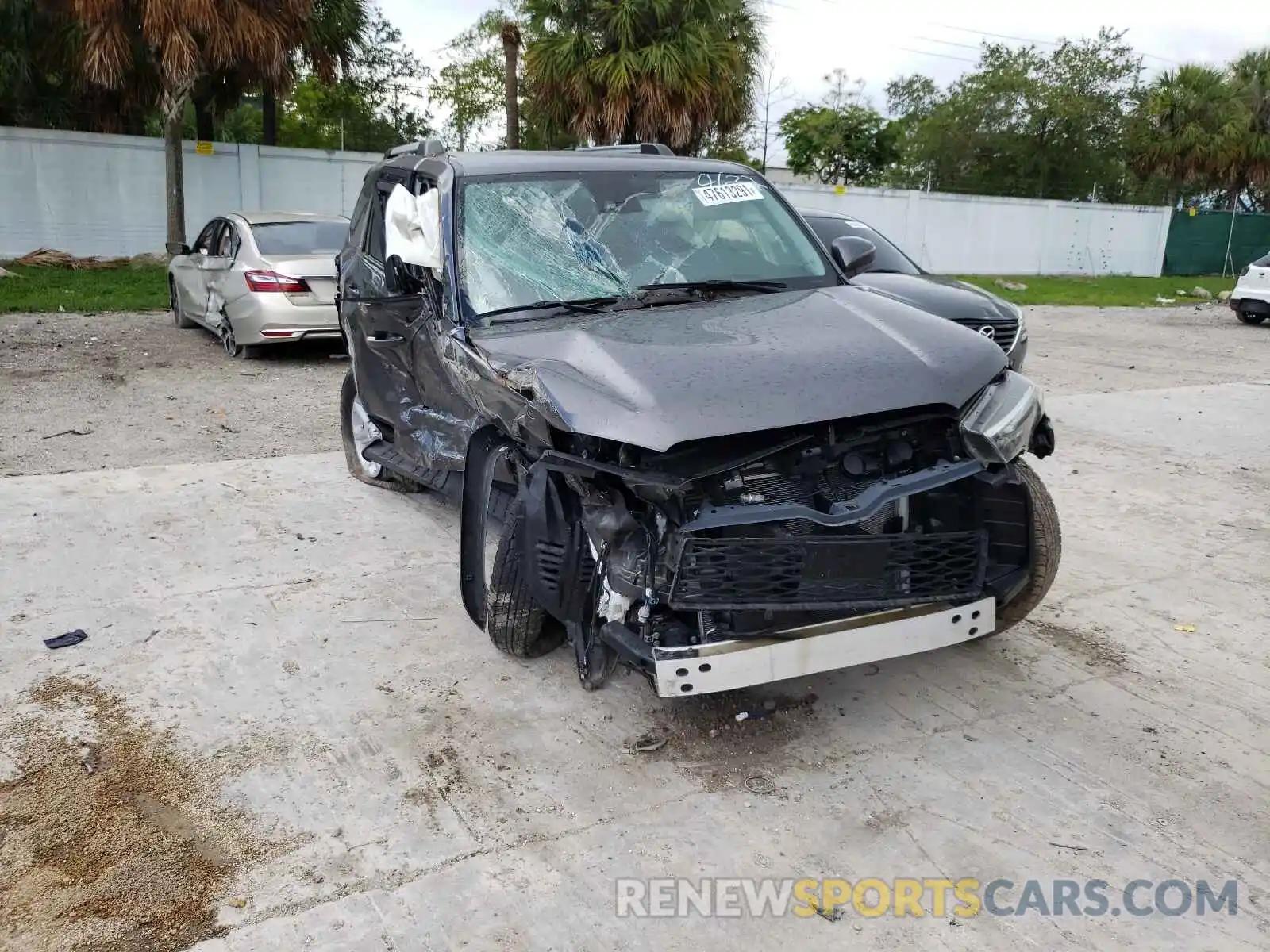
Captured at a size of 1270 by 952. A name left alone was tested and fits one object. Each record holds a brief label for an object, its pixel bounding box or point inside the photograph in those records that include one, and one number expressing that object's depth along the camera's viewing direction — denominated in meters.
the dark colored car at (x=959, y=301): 7.01
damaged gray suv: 2.96
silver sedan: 9.56
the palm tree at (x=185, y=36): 14.05
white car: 16.45
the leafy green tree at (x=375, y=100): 30.12
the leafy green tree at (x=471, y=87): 32.22
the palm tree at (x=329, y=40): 16.47
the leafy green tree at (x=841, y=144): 36.97
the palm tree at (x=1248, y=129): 30.84
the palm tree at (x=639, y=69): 16.11
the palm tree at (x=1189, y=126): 31.02
